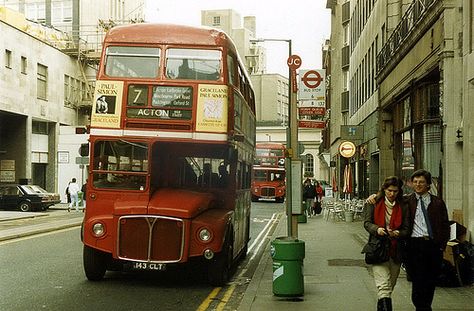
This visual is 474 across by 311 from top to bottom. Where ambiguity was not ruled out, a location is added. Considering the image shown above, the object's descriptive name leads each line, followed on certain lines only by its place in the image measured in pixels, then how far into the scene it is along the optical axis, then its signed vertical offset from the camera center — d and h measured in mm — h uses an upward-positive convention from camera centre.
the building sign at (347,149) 27750 +449
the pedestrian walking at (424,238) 8016 -873
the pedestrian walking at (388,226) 8125 -755
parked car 39000 -2136
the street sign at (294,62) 12883 +1794
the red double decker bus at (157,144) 11641 +291
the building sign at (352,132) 28688 +1163
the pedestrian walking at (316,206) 35981 -2328
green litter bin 10352 -1555
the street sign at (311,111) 14734 +1049
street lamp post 11477 +301
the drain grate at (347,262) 14645 -2174
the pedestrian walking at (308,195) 33219 -1647
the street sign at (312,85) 14203 +1516
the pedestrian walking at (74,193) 40594 -1948
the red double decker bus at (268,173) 52625 -956
